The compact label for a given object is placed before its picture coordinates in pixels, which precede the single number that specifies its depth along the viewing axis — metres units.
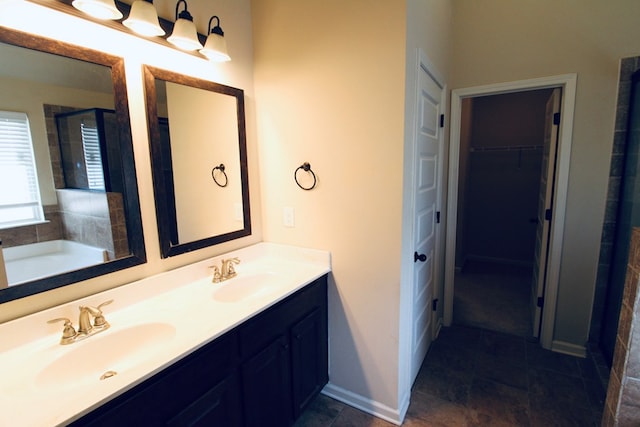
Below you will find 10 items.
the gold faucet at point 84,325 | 1.13
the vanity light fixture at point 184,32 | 1.38
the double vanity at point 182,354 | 0.90
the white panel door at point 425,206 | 1.86
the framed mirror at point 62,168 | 1.09
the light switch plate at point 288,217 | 1.96
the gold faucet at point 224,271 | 1.69
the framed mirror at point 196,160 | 1.50
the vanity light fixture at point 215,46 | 1.53
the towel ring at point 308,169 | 1.83
